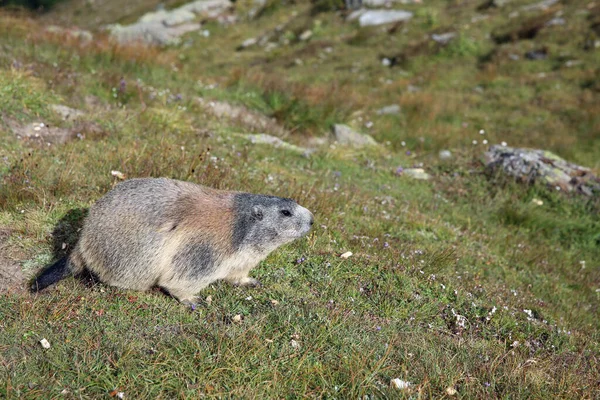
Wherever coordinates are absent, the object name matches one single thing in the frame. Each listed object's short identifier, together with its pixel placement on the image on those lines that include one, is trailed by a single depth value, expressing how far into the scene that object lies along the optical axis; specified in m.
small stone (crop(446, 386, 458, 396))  4.06
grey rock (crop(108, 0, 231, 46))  28.22
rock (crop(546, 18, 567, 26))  20.56
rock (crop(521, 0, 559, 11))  22.85
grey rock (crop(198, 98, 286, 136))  11.68
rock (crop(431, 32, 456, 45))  21.34
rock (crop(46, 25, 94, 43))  13.66
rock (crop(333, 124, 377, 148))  12.16
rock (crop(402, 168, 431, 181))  11.06
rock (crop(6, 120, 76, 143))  8.20
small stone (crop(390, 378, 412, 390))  4.04
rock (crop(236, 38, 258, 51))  27.00
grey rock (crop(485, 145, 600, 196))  10.45
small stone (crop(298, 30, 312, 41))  26.20
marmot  4.86
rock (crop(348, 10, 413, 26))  25.72
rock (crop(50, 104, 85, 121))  9.20
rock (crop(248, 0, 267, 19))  33.27
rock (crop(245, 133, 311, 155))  10.60
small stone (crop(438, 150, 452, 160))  12.23
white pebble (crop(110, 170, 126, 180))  6.80
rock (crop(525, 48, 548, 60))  18.96
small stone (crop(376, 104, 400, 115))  14.92
